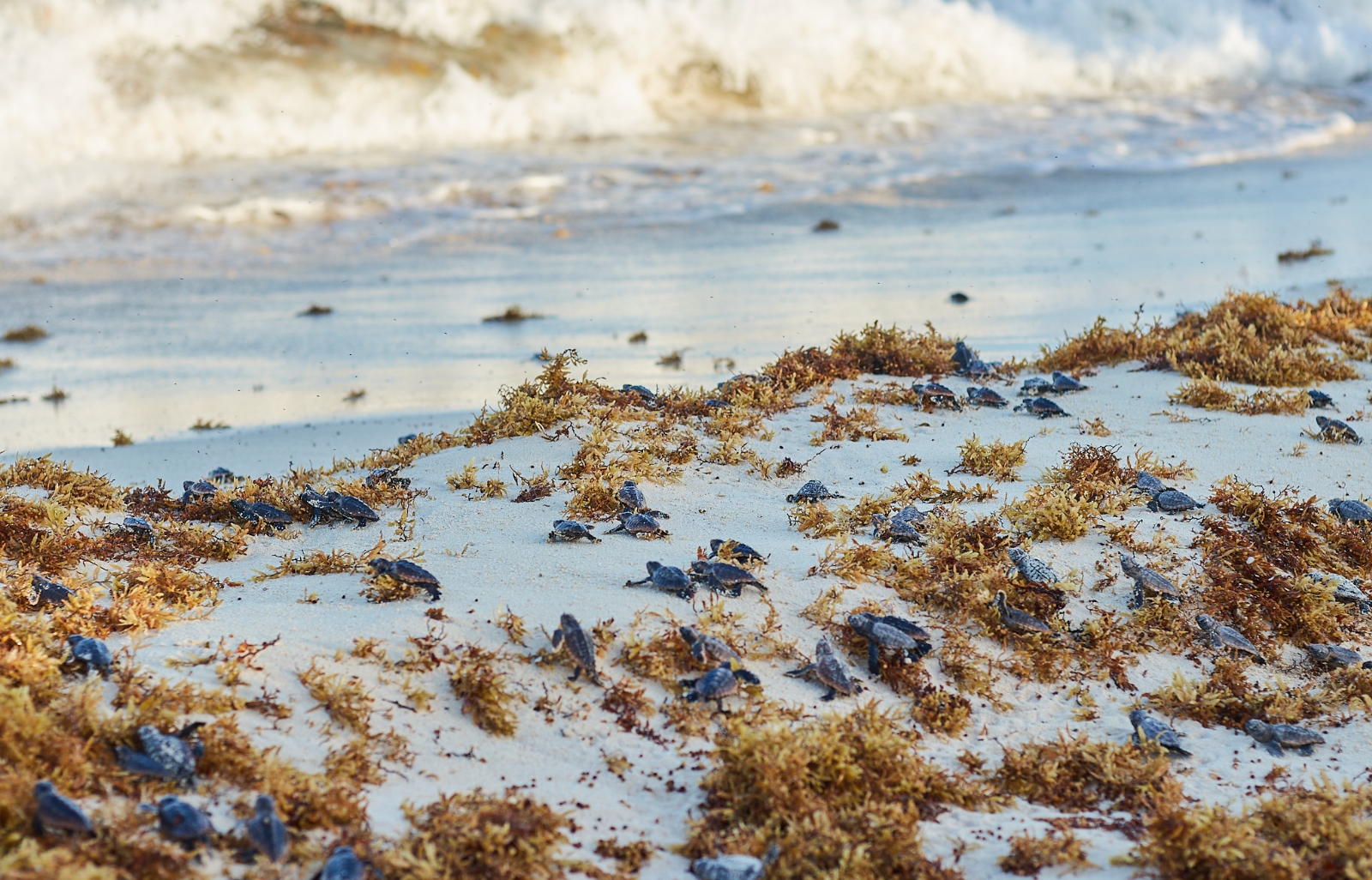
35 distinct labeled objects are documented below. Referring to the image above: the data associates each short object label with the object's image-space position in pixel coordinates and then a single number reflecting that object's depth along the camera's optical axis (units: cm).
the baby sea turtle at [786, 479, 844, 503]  978
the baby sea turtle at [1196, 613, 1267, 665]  790
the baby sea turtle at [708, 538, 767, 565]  832
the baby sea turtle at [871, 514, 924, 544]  895
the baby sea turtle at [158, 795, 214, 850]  543
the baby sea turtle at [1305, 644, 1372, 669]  782
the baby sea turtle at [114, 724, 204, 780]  581
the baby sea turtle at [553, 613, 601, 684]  707
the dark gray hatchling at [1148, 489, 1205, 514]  960
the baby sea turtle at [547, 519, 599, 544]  888
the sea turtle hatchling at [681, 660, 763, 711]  693
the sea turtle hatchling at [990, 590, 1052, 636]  788
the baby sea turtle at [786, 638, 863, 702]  717
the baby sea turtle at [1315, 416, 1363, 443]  1142
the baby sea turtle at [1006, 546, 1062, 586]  825
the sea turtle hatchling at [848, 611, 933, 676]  745
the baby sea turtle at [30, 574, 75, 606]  748
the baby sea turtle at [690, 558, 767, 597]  798
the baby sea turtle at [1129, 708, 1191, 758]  689
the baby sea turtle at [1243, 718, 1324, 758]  703
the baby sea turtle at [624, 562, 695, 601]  798
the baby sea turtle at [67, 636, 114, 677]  664
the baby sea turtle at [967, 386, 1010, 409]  1266
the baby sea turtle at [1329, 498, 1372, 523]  942
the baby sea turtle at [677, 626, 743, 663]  725
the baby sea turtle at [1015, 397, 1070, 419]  1228
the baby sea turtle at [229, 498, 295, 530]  949
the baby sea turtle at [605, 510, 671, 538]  905
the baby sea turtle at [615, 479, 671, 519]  944
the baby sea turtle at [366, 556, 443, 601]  782
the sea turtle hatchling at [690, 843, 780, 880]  561
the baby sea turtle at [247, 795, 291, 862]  539
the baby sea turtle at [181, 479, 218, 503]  1011
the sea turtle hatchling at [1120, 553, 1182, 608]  827
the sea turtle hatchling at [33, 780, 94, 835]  529
